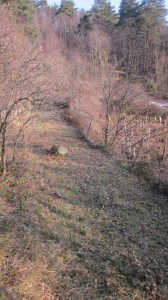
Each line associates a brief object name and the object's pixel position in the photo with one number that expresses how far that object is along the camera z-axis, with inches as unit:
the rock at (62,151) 397.3
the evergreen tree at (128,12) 1300.7
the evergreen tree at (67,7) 1558.2
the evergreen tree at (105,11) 1409.9
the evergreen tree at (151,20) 1157.1
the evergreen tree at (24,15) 740.0
